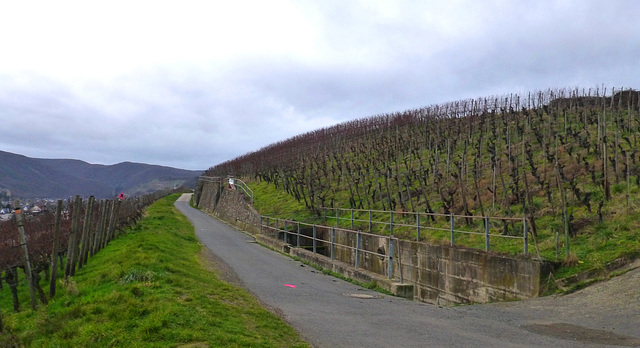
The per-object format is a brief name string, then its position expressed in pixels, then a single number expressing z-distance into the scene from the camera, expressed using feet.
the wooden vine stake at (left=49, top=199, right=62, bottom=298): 35.27
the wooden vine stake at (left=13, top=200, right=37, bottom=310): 30.55
